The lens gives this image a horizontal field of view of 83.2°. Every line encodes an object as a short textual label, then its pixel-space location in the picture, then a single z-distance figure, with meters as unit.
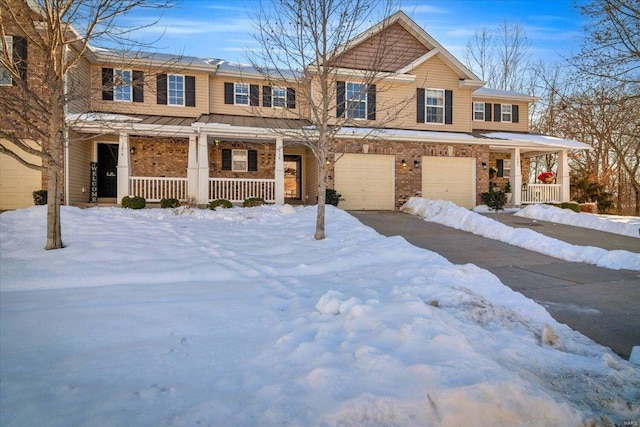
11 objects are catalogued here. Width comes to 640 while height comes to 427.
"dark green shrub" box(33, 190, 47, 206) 11.67
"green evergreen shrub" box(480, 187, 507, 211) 14.83
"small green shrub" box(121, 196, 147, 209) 11.92
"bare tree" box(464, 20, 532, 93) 28.23
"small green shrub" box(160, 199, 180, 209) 12.39
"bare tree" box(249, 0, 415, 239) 7.58
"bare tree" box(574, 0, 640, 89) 8.13
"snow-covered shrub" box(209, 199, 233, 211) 12.31
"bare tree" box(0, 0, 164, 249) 6.08
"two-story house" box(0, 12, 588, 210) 13.32
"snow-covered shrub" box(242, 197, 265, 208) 12.81
